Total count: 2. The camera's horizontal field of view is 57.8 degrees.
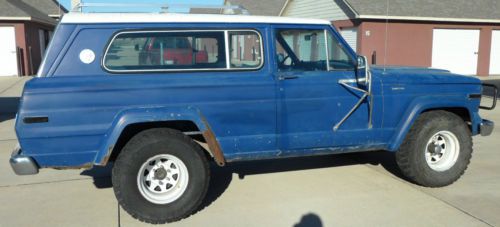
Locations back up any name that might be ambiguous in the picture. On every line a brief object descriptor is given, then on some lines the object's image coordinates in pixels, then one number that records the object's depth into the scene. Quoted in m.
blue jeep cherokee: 3.92
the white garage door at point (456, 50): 19.72
